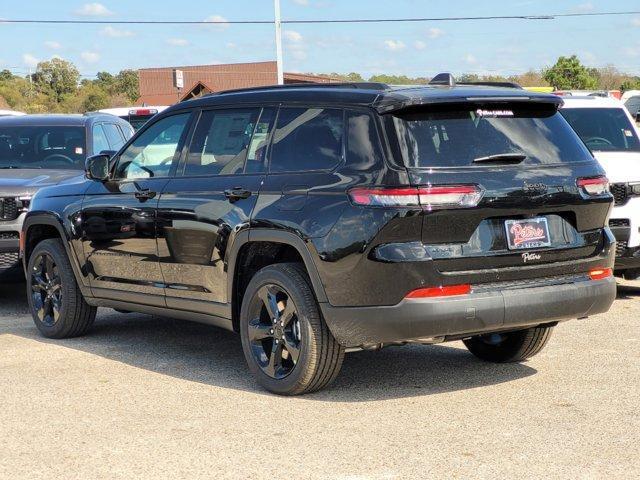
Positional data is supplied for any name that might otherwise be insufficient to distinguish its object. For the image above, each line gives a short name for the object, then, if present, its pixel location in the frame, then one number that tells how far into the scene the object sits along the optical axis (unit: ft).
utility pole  124.63
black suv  18.63
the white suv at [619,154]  31.58
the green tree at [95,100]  290.35
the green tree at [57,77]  353.20
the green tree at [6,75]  428.97
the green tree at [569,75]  272.51
